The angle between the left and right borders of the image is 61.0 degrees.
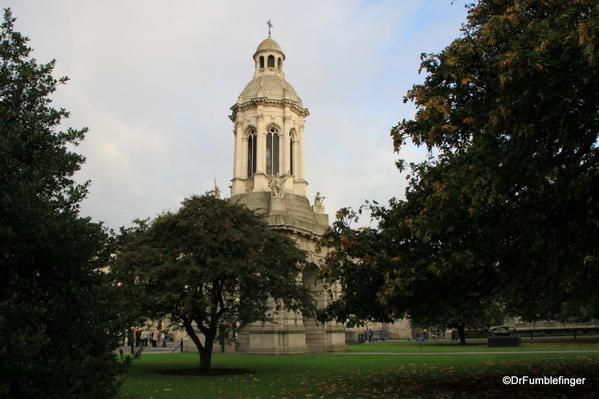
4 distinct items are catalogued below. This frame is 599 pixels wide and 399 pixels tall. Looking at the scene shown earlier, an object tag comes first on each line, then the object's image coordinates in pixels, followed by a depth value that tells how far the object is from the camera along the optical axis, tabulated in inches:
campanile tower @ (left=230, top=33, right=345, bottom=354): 1624.0
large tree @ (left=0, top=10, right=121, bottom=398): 250.5
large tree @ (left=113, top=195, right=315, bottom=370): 816.3
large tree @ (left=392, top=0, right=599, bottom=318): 350.3
